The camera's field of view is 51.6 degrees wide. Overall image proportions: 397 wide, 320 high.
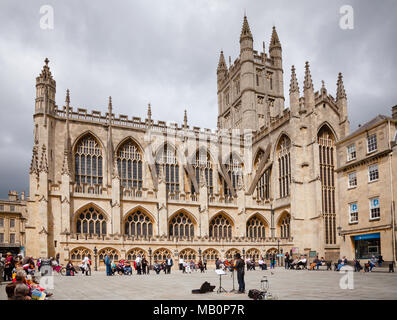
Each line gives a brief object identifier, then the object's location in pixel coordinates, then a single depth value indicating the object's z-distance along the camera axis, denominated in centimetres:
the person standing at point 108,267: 2418
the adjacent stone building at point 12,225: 6112
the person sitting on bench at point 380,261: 2440
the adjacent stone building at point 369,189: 2509
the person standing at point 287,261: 3192
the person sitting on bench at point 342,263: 2530
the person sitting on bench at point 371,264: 2410
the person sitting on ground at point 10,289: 868
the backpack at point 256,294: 1104
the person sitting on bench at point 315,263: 2956
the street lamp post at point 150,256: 3412
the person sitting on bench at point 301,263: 3057
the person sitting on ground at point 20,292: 740
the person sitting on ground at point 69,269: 2550
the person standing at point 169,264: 2819
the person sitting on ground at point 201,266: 2862
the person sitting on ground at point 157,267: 2798
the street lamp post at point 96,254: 3051
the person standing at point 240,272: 1327
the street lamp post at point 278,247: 3906
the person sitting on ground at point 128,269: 2645
